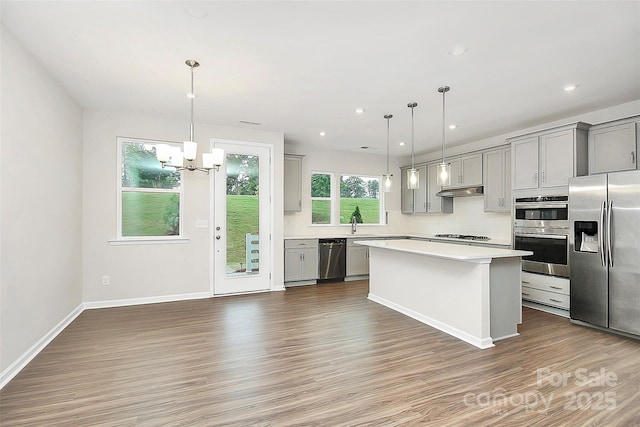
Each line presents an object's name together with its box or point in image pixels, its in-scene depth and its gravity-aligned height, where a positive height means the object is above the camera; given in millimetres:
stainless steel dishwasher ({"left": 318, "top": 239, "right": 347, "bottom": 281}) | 6031 -845
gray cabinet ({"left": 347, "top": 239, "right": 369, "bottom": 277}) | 6270 -882
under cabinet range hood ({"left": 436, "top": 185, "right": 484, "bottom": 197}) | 5605 +462
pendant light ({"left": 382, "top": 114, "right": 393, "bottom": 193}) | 3908 +422
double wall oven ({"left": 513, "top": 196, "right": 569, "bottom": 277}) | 4039 -224
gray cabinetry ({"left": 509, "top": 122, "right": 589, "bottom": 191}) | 4020 +817
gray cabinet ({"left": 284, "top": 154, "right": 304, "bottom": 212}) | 6008 +664
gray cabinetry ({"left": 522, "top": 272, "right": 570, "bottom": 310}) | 4008 -1000
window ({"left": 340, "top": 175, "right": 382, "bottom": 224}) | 6969 +398
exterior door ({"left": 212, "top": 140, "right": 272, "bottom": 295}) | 5039 -52
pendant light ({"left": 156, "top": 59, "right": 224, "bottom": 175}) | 3047 +642
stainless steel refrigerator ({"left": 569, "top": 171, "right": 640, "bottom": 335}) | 3201 -371
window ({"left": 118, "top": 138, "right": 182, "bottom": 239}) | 4504 +334
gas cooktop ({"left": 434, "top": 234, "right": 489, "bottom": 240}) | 5566 -381
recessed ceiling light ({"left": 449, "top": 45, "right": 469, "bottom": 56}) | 2650 +1444
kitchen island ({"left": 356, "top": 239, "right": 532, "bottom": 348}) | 3109 -822
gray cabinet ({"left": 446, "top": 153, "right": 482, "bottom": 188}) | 5594 +854
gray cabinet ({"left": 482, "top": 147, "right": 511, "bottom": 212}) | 5102 +614
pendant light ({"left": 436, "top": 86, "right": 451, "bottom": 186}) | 3299 +450
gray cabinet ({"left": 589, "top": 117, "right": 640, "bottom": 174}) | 3670 +872
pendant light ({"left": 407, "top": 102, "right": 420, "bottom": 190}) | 3547 +429
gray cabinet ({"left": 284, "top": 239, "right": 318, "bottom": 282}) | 5727 -816
